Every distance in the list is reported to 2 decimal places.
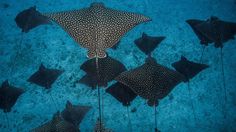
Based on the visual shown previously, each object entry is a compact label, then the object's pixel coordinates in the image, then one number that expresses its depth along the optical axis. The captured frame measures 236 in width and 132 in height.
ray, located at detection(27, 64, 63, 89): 6.08
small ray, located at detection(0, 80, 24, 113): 5.76
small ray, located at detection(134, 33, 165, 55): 6.51
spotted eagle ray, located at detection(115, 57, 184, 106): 5.22
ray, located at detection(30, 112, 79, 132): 4.93
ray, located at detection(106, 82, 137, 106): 5.72
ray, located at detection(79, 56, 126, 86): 5.86
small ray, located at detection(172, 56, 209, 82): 6.12
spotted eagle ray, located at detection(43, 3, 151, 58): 4.95
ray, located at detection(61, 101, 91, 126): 5.57
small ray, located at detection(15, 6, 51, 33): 6.77
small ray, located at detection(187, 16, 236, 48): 6.33
